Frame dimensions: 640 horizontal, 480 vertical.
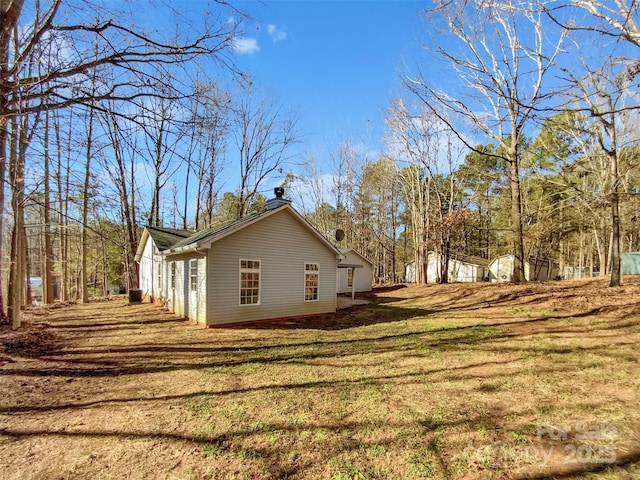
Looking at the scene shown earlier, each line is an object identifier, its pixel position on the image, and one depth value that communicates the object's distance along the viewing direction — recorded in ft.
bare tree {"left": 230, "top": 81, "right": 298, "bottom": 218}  68.54
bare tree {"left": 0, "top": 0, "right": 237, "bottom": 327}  11.76
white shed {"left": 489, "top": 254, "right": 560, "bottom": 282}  90.28
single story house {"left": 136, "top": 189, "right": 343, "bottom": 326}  30.40
